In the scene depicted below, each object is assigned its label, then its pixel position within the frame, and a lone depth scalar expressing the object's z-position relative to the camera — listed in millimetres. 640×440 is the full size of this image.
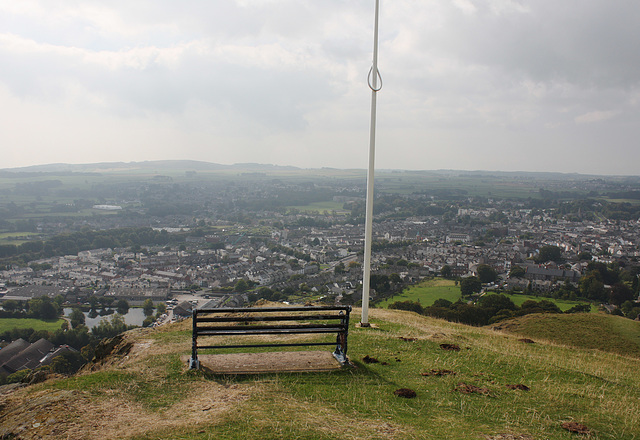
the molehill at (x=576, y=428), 5000
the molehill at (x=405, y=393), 5922
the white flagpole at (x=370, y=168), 9555
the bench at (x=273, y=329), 6863
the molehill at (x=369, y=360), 7469
